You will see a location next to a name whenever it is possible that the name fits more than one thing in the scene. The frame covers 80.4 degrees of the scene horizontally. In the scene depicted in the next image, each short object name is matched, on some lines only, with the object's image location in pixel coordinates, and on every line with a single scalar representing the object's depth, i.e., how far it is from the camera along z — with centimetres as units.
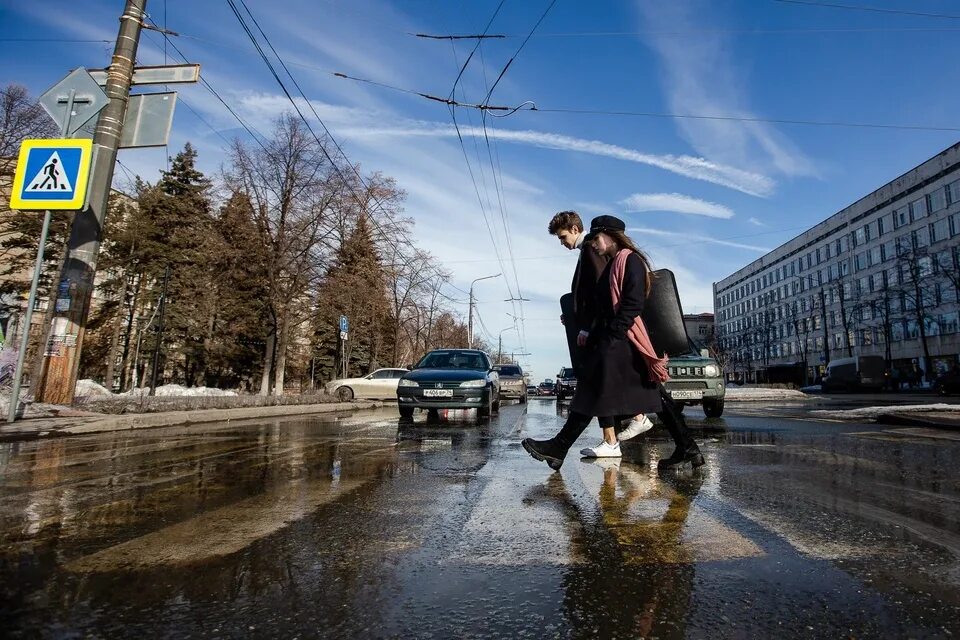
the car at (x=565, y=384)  2348
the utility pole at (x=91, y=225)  848
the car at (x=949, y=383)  3038
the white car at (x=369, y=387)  2325
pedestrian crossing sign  734
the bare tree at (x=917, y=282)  4491
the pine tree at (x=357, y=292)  2453
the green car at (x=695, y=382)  979
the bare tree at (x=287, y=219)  2325
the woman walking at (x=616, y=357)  391
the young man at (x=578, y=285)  418
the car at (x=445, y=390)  1047
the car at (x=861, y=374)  4044
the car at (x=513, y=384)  2184
